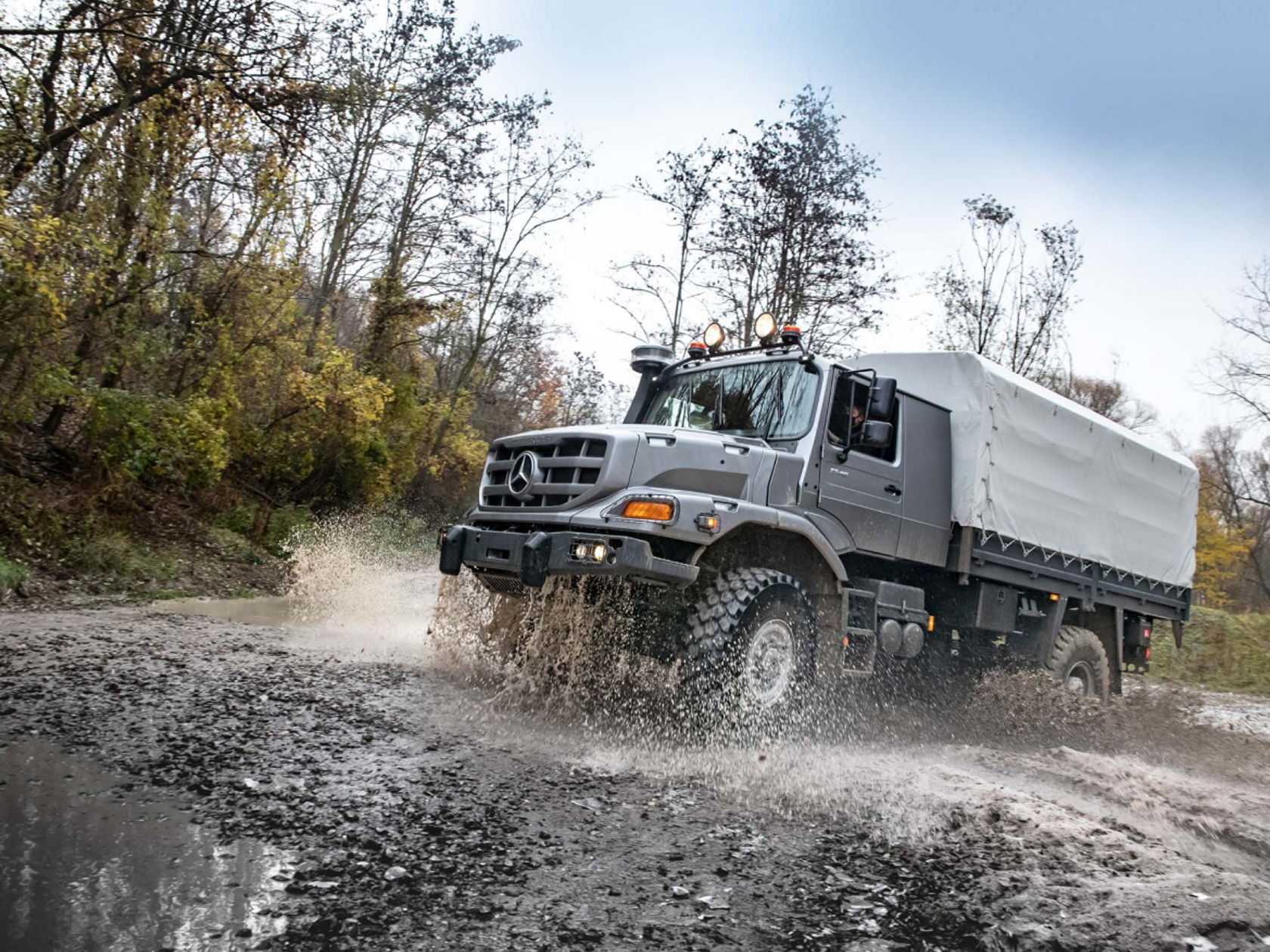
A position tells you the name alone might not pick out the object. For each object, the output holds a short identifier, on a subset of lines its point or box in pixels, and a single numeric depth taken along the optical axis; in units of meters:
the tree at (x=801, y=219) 18.98
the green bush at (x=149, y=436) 11.96
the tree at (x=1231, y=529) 37.00
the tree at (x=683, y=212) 19.41
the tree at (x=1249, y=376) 24.70
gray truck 5.77
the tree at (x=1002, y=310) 22.00
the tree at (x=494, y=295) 23.28
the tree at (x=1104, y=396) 36.91
